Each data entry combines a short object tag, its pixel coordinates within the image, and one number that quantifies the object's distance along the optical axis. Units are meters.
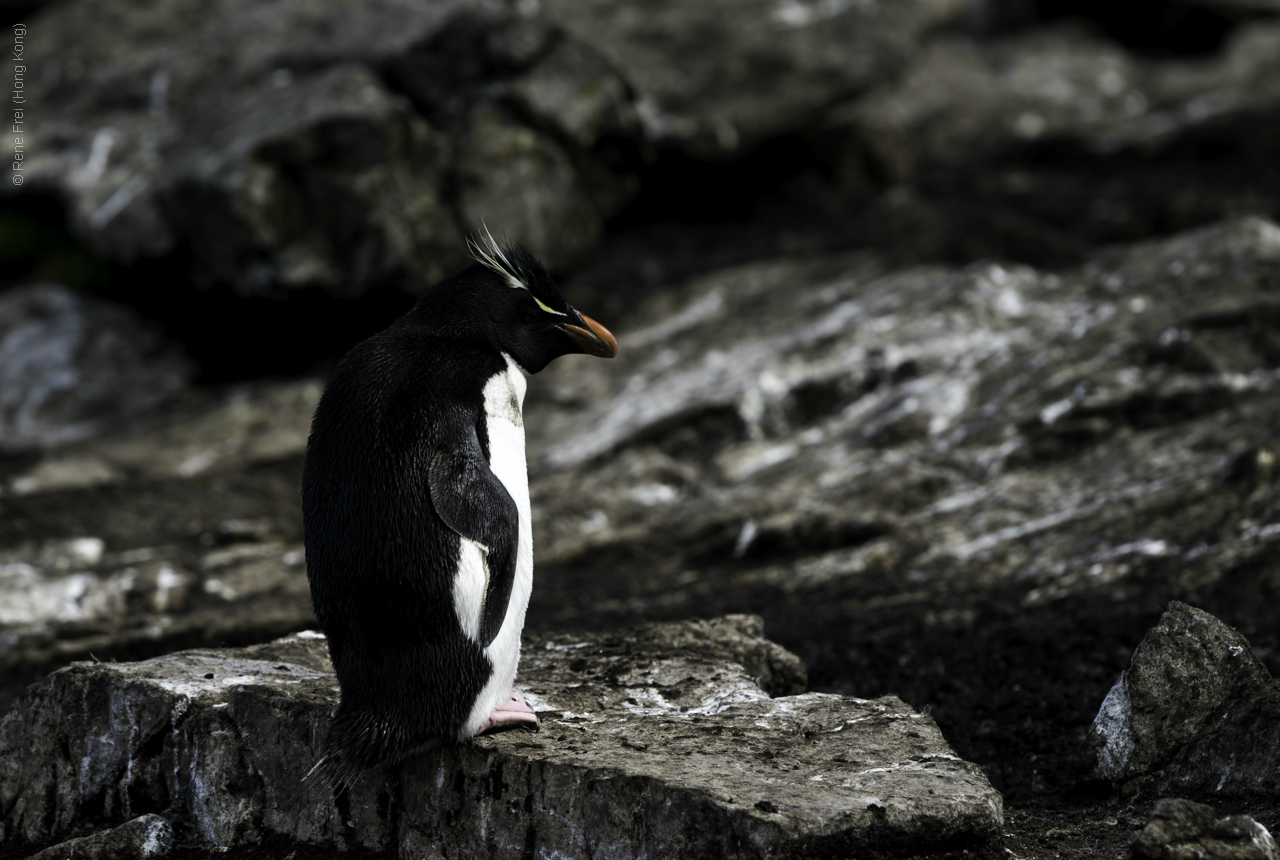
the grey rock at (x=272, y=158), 20.81
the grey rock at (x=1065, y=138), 22.95
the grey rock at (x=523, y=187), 22.41
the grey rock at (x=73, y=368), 21.42
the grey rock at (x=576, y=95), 22.91
